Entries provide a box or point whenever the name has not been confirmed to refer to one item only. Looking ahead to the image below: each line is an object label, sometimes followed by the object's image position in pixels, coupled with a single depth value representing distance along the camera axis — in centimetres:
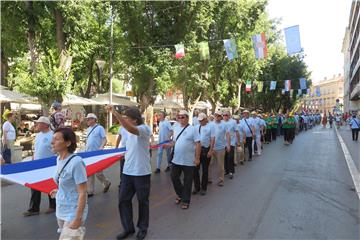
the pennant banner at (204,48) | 2159
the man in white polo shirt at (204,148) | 848
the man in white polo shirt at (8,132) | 1059
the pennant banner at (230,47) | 2083
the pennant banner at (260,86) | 4462
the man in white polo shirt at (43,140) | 643
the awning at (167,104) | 3466
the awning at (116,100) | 2531
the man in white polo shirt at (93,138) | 783
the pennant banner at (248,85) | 3848
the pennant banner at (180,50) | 1998
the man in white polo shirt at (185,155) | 715
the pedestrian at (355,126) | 2532
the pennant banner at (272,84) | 4376
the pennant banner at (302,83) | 4419
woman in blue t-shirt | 350
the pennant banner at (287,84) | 4450
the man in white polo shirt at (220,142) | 946
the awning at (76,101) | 2021
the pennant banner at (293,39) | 1736
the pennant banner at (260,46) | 1975
